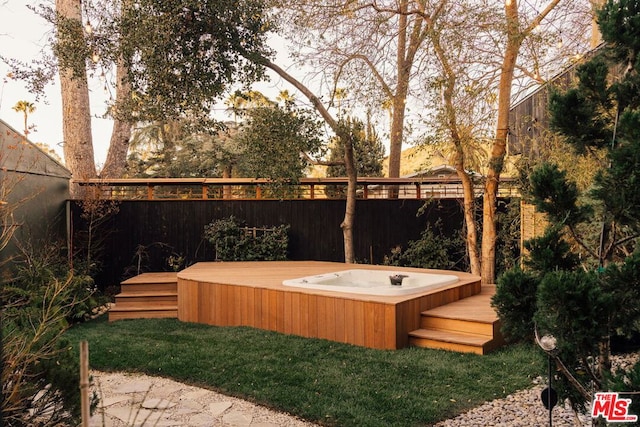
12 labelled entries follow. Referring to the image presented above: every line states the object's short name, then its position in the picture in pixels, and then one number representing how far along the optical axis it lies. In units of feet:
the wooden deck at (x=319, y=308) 16.07
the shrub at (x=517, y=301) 7.73
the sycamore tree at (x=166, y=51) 21.79
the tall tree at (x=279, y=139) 25.50
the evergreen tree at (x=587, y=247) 6.74
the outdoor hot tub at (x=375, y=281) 17.34
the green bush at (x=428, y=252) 28.14
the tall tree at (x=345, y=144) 26.21
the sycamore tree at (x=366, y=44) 24.91
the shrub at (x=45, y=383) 7.96
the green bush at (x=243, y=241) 28.35
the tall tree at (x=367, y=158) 42.37
